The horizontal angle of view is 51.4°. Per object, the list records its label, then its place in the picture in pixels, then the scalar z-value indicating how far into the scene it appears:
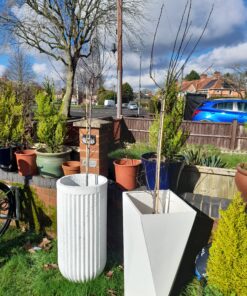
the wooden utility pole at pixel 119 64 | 7.61
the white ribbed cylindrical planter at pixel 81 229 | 2.33
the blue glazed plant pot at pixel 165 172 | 2.90
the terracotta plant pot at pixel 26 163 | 3.56
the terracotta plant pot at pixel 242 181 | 2.65
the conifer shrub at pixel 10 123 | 4.12
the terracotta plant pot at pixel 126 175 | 3.15
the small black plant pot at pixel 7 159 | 3.72
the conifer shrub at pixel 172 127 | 3.06
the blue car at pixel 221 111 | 9.91
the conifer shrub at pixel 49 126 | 3.75
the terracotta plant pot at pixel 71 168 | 3.42
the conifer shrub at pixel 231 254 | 1.93
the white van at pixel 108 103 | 42.22
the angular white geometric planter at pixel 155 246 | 1.98
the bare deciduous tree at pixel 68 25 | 11.68
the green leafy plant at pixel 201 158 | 3.66
